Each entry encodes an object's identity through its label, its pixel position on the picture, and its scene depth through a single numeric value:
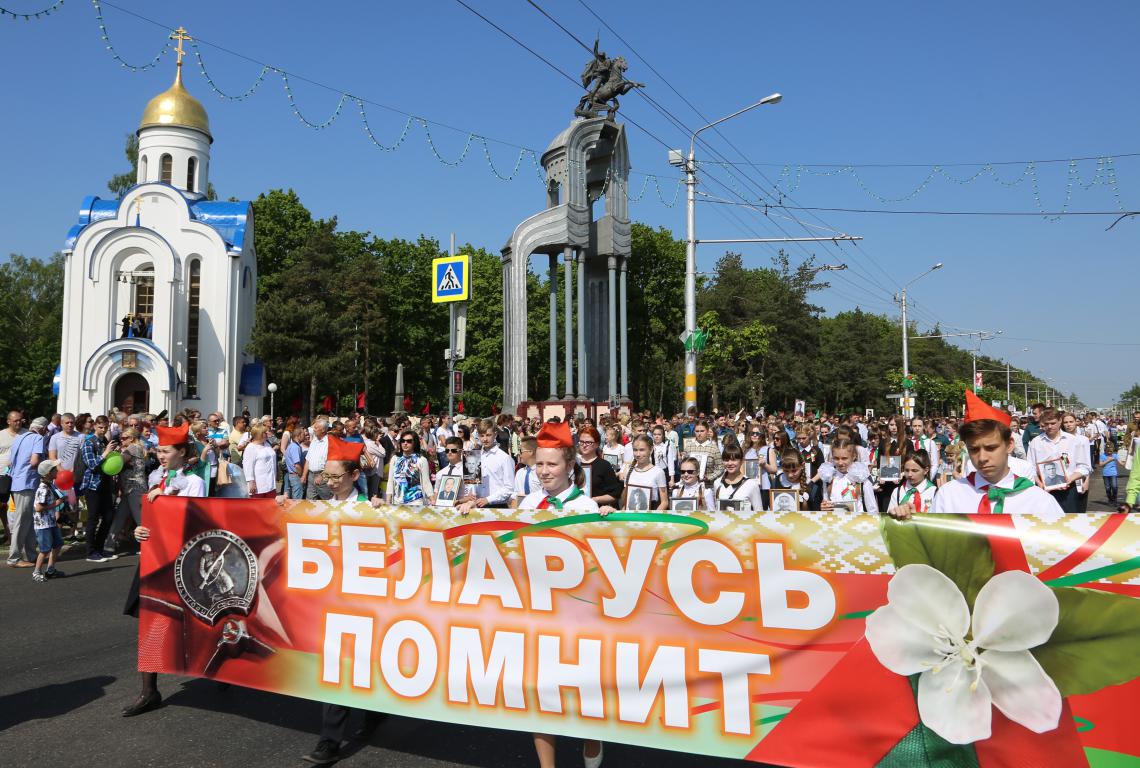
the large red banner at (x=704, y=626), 3.57
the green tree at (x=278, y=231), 55.47
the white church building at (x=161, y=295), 36.44
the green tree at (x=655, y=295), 56.66
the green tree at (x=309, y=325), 44.59
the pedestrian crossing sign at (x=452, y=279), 19.08
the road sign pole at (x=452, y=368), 18.84
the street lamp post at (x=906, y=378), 43.96
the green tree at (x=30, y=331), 62.09
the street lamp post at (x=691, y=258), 23.80
